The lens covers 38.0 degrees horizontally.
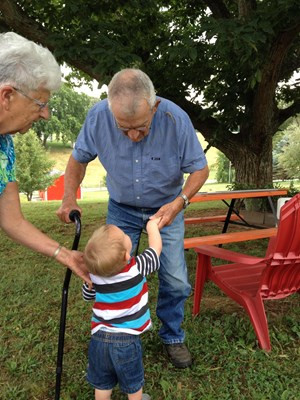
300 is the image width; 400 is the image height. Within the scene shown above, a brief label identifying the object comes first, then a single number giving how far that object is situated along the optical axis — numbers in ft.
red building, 161.38
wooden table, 18.46
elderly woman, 6.64
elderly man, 9.34
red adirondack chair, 10.16
